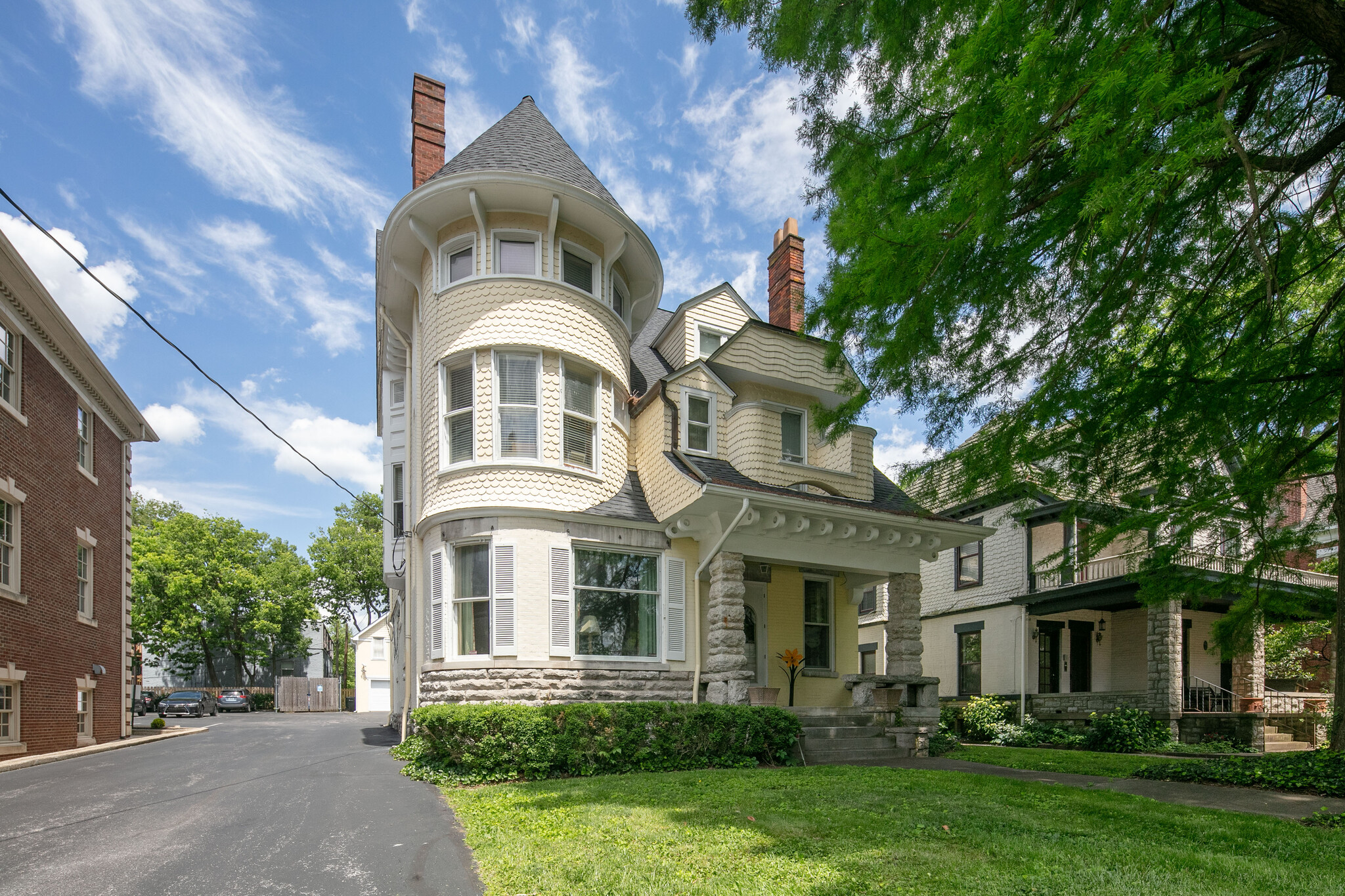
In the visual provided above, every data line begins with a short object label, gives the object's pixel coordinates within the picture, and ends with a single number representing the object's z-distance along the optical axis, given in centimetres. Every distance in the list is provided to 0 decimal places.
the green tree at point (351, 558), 4969
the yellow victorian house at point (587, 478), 1212
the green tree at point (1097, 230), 565
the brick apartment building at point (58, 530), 1366
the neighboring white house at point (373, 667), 4325
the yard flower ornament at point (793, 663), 1498
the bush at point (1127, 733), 1590
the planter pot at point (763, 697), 1236
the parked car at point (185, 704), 3384
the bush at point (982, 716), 1834
